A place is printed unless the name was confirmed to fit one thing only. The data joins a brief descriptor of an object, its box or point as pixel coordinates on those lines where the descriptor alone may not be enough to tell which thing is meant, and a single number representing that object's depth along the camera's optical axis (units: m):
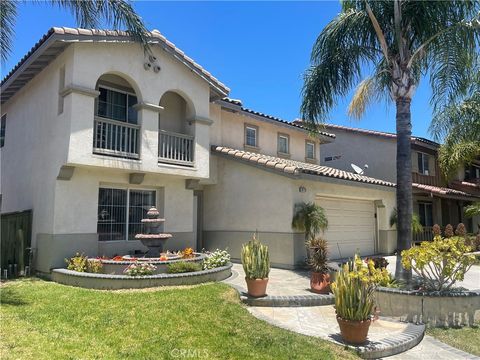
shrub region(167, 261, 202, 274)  11.32
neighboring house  24.77
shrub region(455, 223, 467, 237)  23.69
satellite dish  22.34
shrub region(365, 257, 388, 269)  11.66
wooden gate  12.96
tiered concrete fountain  12.24
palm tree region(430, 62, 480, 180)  12.29
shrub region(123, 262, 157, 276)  10.85
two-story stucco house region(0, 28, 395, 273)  12.05
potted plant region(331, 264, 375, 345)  6.85
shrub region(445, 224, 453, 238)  23.80
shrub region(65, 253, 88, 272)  11.41
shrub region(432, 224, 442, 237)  23.97
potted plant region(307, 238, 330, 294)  10.52
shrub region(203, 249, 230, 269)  12.36
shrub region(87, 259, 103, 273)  11.30
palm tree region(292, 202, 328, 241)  14.05
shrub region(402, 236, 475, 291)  8.69
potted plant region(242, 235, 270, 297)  9.59
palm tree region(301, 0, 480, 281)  10.70
